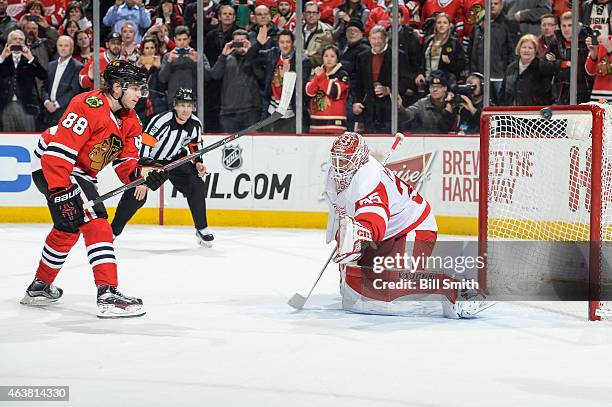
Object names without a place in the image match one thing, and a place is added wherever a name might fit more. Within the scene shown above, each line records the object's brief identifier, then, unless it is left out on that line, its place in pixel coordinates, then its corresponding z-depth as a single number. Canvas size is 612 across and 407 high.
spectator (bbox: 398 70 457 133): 16.19
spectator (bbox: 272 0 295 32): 16.87
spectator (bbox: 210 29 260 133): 17.06
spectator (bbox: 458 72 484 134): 15.85
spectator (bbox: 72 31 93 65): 17.44
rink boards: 15.70
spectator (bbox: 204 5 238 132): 17.11
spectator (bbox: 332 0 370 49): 16.81
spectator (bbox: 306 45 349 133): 16.70
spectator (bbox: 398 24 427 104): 16.30
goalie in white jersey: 8.70
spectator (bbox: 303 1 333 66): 16.81
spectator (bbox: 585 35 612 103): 14.74
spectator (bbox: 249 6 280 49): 17.05
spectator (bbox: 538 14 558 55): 15.23
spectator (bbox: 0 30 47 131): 17.48
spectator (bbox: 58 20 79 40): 17.61
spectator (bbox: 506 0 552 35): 15.56
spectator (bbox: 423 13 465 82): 16.11
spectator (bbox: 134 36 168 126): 17.52
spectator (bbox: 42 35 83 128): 17.44
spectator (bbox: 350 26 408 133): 16.36
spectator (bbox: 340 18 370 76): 16.69
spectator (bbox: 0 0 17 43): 17.91
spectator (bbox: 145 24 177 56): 17.55
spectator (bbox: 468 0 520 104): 15.66
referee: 14.02
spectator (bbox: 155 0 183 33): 17.47
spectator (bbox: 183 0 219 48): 17.14
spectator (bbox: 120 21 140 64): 17.62
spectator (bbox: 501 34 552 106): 15.27
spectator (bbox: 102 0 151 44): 17.53
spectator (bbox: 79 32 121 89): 17.27
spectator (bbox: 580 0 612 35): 14.94
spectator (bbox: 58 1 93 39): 17.62
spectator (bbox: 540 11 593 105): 14.84
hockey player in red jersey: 8.77
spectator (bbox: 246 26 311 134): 16.83
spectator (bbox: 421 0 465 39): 16.16
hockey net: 8.90
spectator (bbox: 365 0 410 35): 16.37
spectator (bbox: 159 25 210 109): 17.16
